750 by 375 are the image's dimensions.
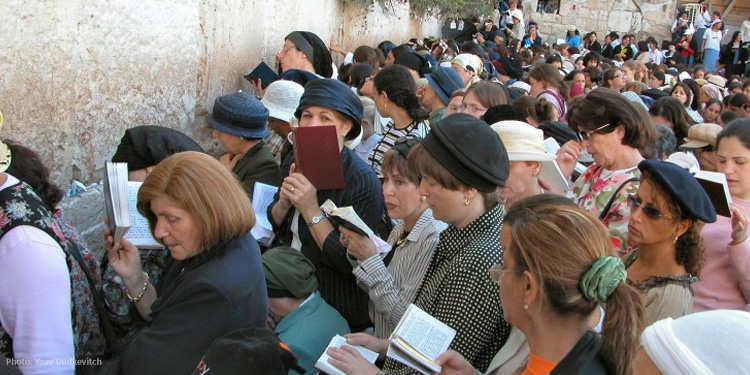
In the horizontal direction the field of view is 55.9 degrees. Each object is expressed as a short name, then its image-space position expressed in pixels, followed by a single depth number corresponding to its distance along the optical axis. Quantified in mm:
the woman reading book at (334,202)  3447
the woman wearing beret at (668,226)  2809
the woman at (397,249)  2994
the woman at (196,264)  2273
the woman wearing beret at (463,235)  2422
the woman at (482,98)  5160
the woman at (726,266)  3184
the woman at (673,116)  5953
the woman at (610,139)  3754
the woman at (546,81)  7441
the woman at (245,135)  4180
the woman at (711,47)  19297
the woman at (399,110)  4949
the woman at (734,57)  18844
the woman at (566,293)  1893
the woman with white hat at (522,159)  3523
